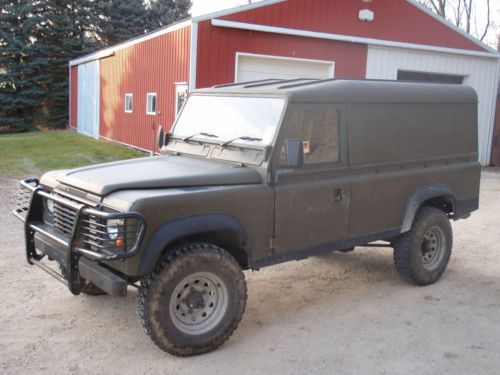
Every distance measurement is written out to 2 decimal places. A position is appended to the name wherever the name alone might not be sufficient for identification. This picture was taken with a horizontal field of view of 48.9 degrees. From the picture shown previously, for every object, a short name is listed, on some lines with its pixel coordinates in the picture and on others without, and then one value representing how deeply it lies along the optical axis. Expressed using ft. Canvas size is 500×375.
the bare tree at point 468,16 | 129.29
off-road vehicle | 13.15
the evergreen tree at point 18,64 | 95.30
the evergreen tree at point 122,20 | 111.14
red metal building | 41.98
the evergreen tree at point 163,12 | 114.01
